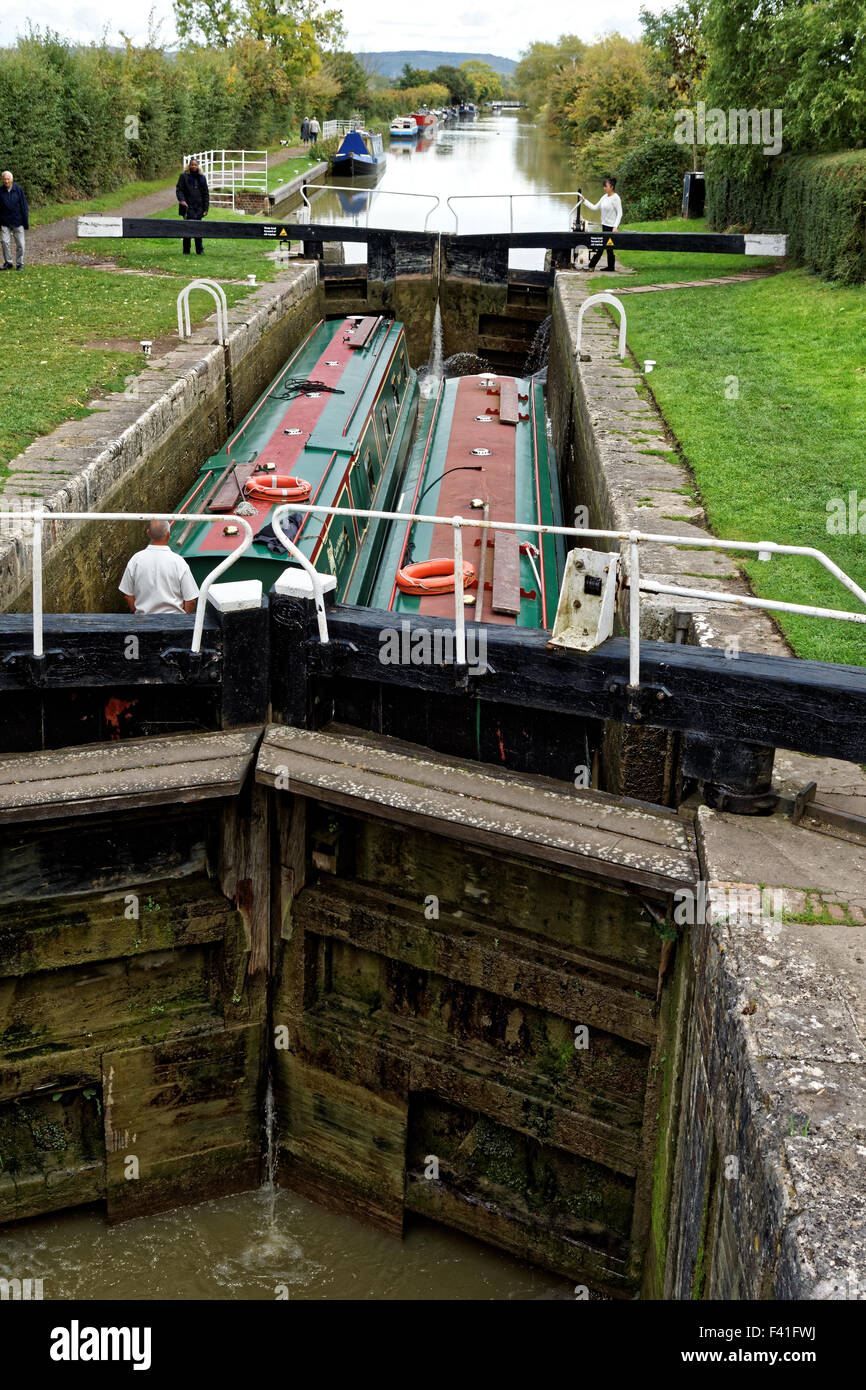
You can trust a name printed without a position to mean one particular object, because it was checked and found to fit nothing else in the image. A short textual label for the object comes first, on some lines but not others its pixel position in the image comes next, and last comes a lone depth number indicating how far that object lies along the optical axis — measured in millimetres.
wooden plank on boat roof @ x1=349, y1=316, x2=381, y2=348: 15000
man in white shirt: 6992
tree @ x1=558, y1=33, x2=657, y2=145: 51562
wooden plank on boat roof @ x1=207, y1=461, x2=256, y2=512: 9430
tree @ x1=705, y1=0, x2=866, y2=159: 17188
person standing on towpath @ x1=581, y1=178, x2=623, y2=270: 20375
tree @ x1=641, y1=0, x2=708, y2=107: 33312
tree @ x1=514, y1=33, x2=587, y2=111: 98875
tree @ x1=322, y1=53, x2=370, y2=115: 71462
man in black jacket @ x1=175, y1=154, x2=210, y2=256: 20547
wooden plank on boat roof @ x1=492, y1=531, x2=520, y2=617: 8438
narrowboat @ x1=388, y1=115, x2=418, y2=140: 83406
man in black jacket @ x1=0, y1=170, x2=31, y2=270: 16578
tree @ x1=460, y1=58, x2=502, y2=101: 172250
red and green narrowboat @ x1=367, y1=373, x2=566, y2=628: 8461
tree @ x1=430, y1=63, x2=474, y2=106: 147750
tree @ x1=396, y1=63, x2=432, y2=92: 133125
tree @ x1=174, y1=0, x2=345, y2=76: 53281
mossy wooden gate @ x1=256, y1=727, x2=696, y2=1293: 5648
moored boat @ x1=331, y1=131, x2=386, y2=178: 51125
